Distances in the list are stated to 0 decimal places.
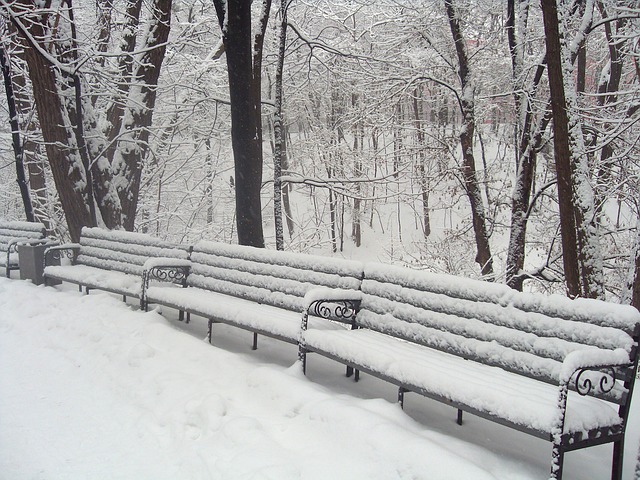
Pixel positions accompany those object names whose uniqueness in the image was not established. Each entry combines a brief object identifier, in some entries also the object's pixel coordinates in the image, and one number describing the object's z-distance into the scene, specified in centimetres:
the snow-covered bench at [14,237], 954
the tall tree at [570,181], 707
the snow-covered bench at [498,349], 305
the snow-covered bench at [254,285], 511
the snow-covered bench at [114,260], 711
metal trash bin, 885
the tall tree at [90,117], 907
